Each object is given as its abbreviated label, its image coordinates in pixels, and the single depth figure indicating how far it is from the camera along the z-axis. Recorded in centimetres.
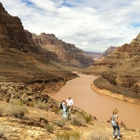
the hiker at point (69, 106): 1230
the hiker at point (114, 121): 936
